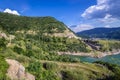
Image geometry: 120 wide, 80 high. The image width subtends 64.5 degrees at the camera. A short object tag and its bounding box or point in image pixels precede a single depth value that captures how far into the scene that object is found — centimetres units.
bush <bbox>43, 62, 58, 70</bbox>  2217
